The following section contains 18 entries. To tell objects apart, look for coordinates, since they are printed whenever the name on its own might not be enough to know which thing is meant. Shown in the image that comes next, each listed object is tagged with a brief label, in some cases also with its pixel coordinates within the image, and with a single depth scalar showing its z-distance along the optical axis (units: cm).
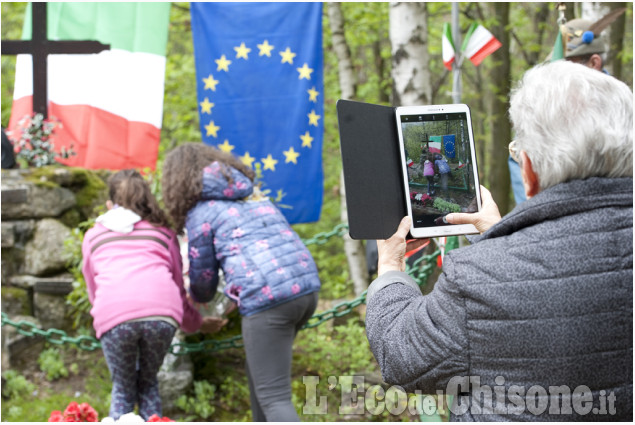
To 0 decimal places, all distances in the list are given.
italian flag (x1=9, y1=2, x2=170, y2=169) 620
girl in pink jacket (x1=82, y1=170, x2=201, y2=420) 357
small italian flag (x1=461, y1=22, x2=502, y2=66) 488
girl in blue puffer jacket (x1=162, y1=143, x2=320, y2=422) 348
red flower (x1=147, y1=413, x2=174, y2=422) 248
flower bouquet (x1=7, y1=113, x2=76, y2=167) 592
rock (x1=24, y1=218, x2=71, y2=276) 538
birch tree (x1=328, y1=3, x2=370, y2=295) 782
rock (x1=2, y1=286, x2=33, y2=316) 523
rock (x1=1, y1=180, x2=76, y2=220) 537
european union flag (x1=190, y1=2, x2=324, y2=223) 570
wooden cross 615
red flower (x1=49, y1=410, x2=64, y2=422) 251
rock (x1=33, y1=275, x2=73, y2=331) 525
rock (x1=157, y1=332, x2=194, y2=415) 467
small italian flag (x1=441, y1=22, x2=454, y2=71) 474
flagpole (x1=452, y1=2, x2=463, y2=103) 452
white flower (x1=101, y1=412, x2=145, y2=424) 249
